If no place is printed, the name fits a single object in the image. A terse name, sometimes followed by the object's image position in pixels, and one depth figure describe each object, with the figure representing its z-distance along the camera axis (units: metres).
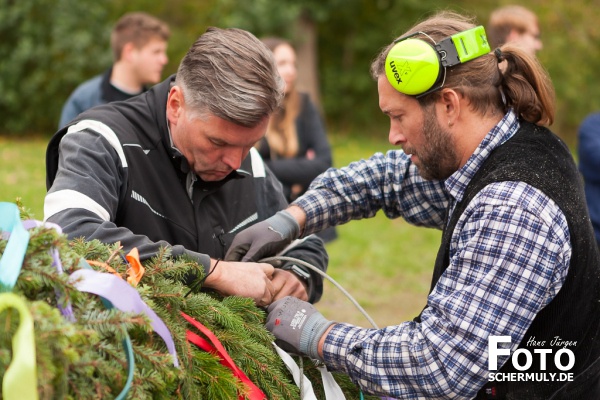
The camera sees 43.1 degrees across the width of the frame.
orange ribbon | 2.14
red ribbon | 2.31
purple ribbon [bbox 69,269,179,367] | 1.89
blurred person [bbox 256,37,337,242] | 6.04
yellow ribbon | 1.54
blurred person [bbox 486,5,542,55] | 6.38
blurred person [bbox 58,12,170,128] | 6.39
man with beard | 2.41
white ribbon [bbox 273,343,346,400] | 2.57
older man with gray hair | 2.69
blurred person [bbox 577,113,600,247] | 5.46
